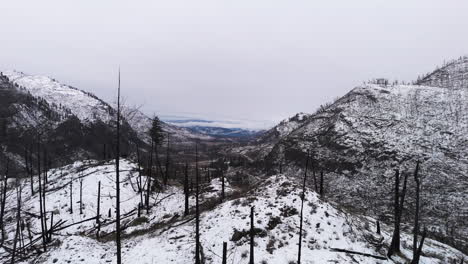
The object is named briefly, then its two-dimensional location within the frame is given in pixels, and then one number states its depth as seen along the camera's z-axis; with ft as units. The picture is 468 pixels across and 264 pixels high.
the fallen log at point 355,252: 65.41
